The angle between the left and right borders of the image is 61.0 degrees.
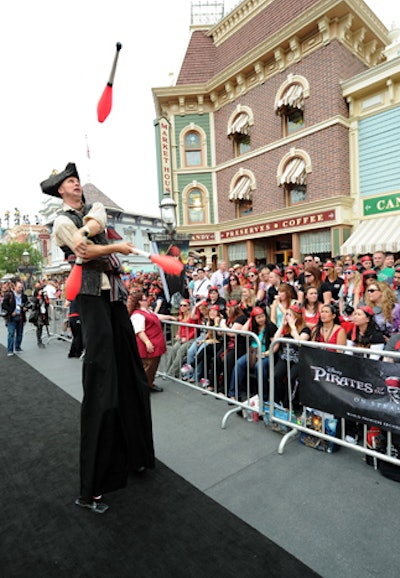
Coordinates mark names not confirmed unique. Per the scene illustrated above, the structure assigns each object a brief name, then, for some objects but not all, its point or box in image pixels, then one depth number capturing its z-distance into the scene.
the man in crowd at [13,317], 8.38
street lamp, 7.43
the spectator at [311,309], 5.00
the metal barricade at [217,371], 4.11
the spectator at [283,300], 5.43
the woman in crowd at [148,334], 5.08
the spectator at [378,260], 7.83
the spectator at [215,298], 6.41
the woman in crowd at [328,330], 4.09
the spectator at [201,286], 9.29
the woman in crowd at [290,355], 4.10
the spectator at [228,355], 4.85
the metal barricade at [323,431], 2.90
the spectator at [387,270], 6.82
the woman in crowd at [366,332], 3.86
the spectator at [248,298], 5.93
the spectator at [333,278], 7.26
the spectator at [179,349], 5.59
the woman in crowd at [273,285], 7.13
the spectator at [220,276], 10.40
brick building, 13.24
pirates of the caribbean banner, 2.86
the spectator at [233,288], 7.82
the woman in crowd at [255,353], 4.53
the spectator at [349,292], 6.44
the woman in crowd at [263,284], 7.51
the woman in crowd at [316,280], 6.71
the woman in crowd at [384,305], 4.74
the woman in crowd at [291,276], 8.48
